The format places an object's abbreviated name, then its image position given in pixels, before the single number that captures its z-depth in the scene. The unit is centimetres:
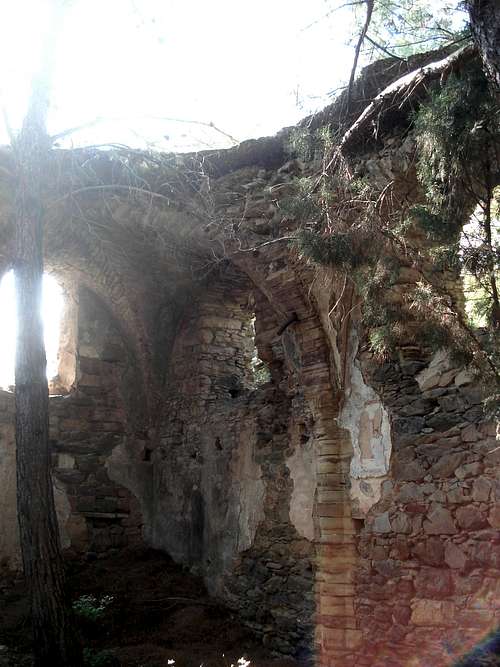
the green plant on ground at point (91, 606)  706
